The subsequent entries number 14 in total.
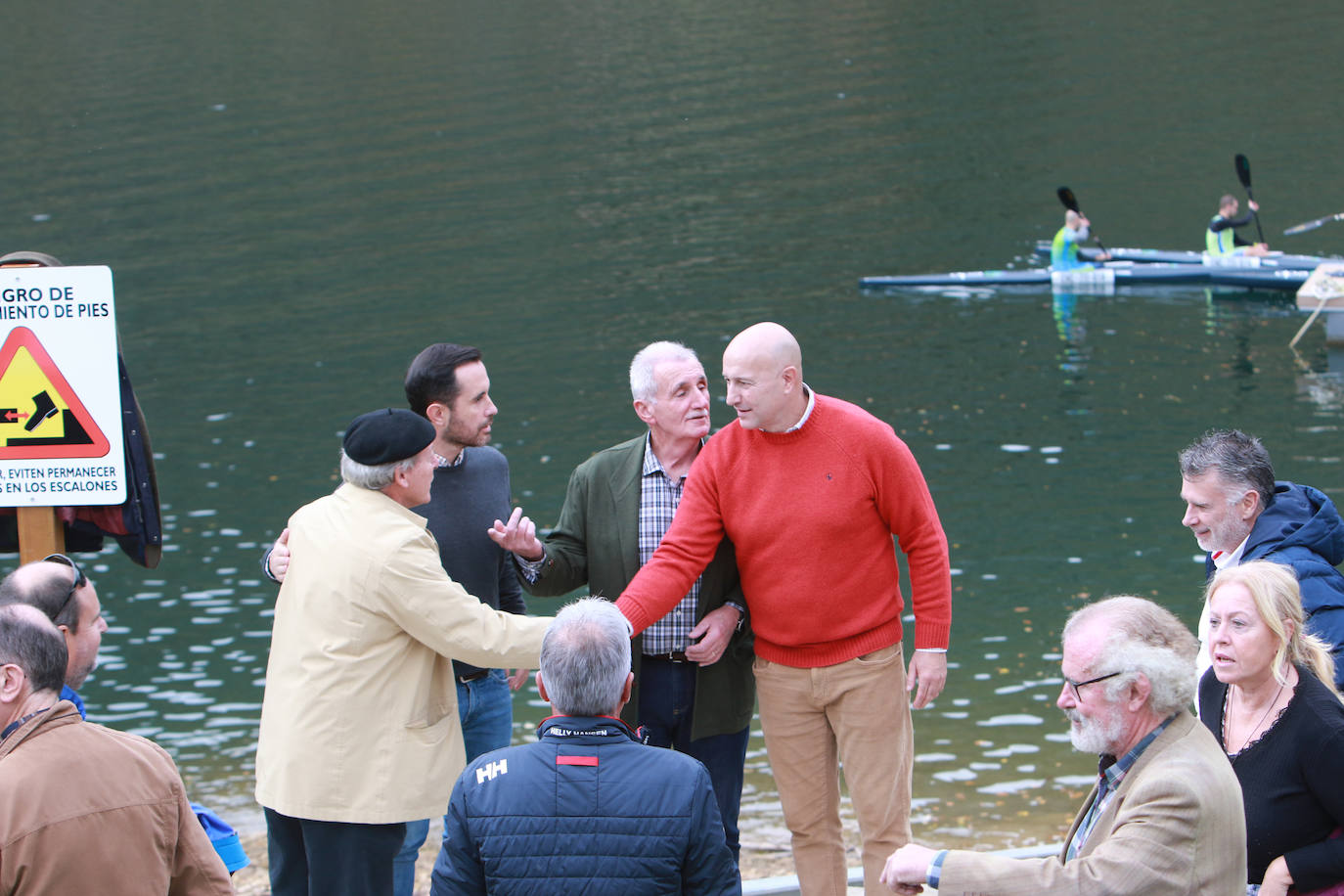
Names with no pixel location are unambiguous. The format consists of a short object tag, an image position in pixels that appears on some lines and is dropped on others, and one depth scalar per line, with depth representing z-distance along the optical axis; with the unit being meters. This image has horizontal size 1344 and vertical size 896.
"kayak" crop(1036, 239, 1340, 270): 43.41
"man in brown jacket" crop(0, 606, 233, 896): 5.84
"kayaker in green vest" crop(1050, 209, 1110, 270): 44.59
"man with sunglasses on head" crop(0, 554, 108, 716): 6.98
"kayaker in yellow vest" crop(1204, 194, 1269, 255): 44.31
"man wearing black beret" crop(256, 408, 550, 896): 7.71
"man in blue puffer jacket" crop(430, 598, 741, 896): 6.04
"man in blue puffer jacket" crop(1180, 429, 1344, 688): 8.12
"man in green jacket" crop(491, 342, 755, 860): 9.20
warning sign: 9.13
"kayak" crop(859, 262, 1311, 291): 43.16
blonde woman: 6.99
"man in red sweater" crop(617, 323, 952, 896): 8.80
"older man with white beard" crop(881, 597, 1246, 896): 5.73
